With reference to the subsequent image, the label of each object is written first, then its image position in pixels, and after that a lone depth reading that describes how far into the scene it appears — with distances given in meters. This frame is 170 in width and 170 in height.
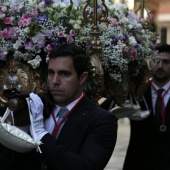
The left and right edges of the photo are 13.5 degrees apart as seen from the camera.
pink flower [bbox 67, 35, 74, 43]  4.98
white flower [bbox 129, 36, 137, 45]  5.68
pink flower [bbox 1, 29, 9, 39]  5.12
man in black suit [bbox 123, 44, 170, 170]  7.08
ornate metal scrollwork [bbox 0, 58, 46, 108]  5.07
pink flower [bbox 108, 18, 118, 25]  5.55
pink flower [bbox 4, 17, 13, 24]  5.16
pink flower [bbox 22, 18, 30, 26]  5.02
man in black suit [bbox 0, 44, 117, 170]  3.57
